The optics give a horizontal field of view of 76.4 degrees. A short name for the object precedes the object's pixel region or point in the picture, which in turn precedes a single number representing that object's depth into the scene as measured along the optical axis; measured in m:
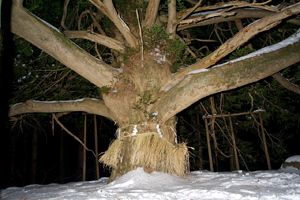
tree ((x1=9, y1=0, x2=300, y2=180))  2.14
